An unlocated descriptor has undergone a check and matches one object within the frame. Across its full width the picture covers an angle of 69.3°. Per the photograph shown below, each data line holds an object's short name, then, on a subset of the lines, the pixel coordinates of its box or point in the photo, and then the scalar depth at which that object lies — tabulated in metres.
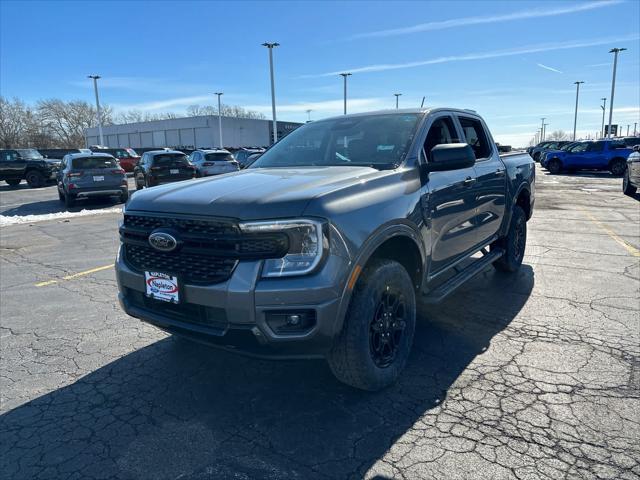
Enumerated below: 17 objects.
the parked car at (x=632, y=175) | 13.49
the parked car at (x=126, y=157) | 30.62
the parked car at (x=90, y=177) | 13.95
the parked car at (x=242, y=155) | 25.98
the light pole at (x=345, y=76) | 53.09
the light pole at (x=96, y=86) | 50.17
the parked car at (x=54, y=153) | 37.08
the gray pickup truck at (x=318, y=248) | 2.56
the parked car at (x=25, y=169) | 22.25
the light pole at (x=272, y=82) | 39.16
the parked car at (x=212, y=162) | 19.28
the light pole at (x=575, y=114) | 69.66
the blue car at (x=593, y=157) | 23.81
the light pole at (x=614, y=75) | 48.34
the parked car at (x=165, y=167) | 16.03
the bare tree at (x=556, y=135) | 152.44
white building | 76.19
